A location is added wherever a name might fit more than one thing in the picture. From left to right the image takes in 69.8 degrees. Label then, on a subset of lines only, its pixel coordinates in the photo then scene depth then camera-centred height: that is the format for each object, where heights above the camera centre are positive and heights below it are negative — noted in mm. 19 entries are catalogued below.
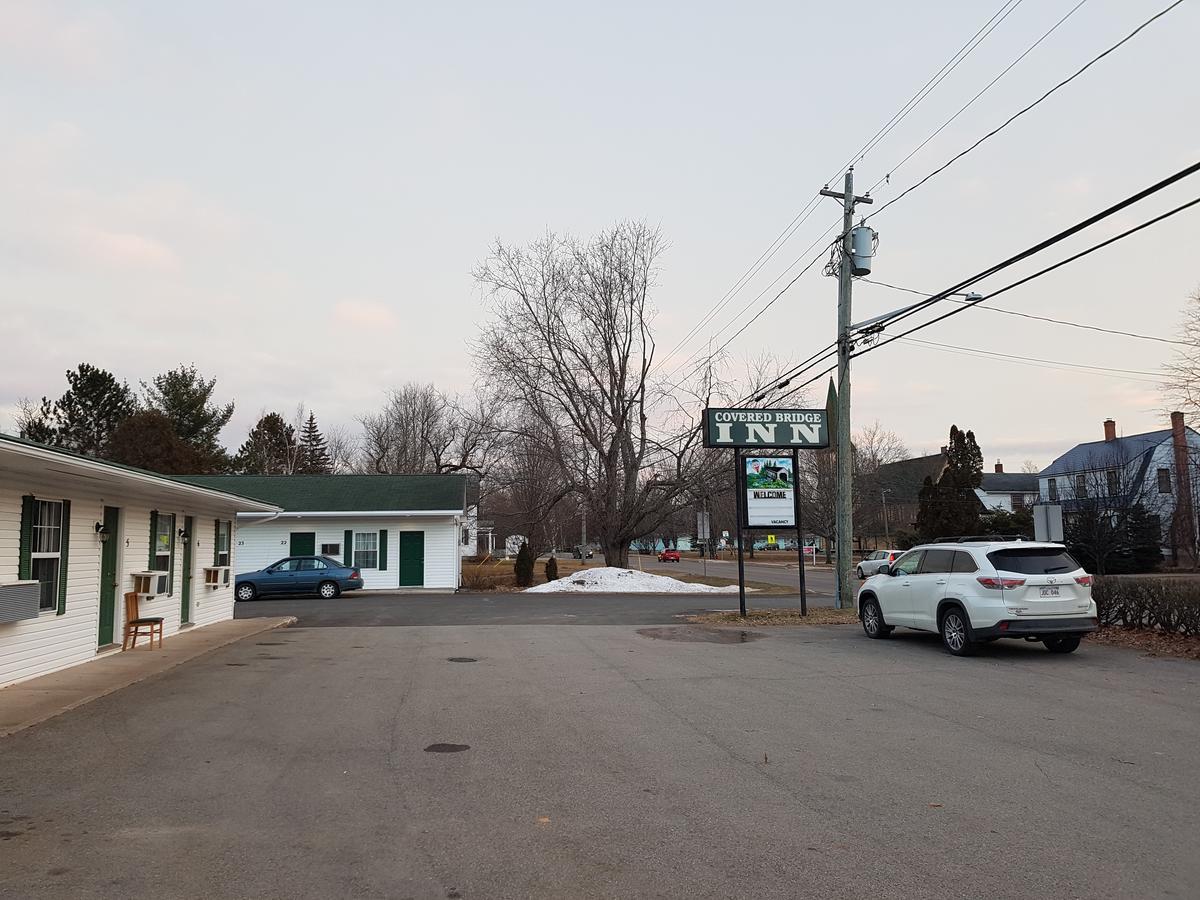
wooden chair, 14578 -1348
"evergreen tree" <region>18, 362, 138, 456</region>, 57041 +8692
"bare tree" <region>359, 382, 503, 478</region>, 73838 +8799
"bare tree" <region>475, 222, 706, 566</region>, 38688 +6087
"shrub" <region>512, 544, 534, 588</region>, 36688 -1285
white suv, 12766 -967
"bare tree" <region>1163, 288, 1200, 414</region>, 31781 +5321
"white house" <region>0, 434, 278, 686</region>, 10773 -152
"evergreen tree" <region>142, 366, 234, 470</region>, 60656 +9430
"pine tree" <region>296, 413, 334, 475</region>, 85312 +8929
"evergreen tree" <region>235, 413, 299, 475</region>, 77188 +8584
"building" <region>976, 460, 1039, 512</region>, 83975 +4119
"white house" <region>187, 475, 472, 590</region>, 34562 +53
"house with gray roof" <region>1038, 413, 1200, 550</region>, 38938 +2947
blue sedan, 30594 -1397
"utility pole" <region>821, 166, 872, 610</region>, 21766 +3033
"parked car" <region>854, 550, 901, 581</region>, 37281 -1348
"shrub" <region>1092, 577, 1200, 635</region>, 14266 -1266
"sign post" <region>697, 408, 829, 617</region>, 20781 +1932
